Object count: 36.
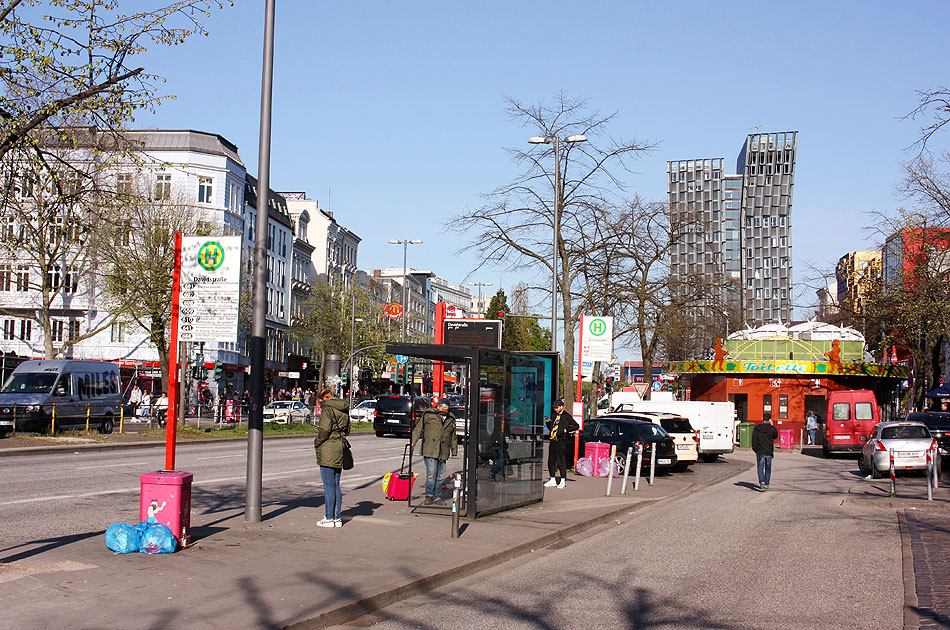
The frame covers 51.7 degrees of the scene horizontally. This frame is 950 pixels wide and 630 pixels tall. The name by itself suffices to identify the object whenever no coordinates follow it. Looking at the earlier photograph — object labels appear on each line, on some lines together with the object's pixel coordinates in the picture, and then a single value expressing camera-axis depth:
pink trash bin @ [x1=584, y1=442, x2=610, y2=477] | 24.14
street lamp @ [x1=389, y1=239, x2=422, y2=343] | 75.48
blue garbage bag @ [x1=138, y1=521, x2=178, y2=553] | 10.01
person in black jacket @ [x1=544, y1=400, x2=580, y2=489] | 20.45
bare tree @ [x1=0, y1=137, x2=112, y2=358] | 10.38
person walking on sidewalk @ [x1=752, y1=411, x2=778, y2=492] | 22.34
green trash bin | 48.00
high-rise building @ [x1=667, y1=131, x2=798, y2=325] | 176.50
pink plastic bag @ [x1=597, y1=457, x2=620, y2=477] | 24.44
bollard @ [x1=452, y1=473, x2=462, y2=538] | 12.27
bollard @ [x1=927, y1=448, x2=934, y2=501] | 19.41
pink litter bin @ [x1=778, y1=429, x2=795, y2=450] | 47.06
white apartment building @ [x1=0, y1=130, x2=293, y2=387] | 65.75
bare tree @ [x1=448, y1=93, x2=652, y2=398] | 29.58
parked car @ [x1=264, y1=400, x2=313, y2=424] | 51.44
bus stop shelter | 13.93
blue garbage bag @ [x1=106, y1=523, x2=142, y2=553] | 9.97
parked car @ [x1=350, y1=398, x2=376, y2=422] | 56.06
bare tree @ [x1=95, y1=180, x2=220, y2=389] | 43.00
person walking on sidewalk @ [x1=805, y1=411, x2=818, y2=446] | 51.84
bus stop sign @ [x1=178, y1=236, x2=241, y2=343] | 11.49
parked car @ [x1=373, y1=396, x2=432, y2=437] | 42.41
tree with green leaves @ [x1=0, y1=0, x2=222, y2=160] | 9.38
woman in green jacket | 12.48
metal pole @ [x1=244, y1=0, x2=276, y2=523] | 12.27
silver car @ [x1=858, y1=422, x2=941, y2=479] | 24.62
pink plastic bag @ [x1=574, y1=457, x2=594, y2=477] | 24.09
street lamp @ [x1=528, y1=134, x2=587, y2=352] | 29.02
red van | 38.03
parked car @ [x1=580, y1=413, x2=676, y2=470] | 25.58
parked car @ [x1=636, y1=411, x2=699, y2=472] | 29.11
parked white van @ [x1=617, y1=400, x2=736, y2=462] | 34.38
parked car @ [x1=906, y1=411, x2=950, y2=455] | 27.91
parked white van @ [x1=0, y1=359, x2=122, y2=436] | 32.19
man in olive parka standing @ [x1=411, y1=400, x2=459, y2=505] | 15.62
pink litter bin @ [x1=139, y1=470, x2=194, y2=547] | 10.38
